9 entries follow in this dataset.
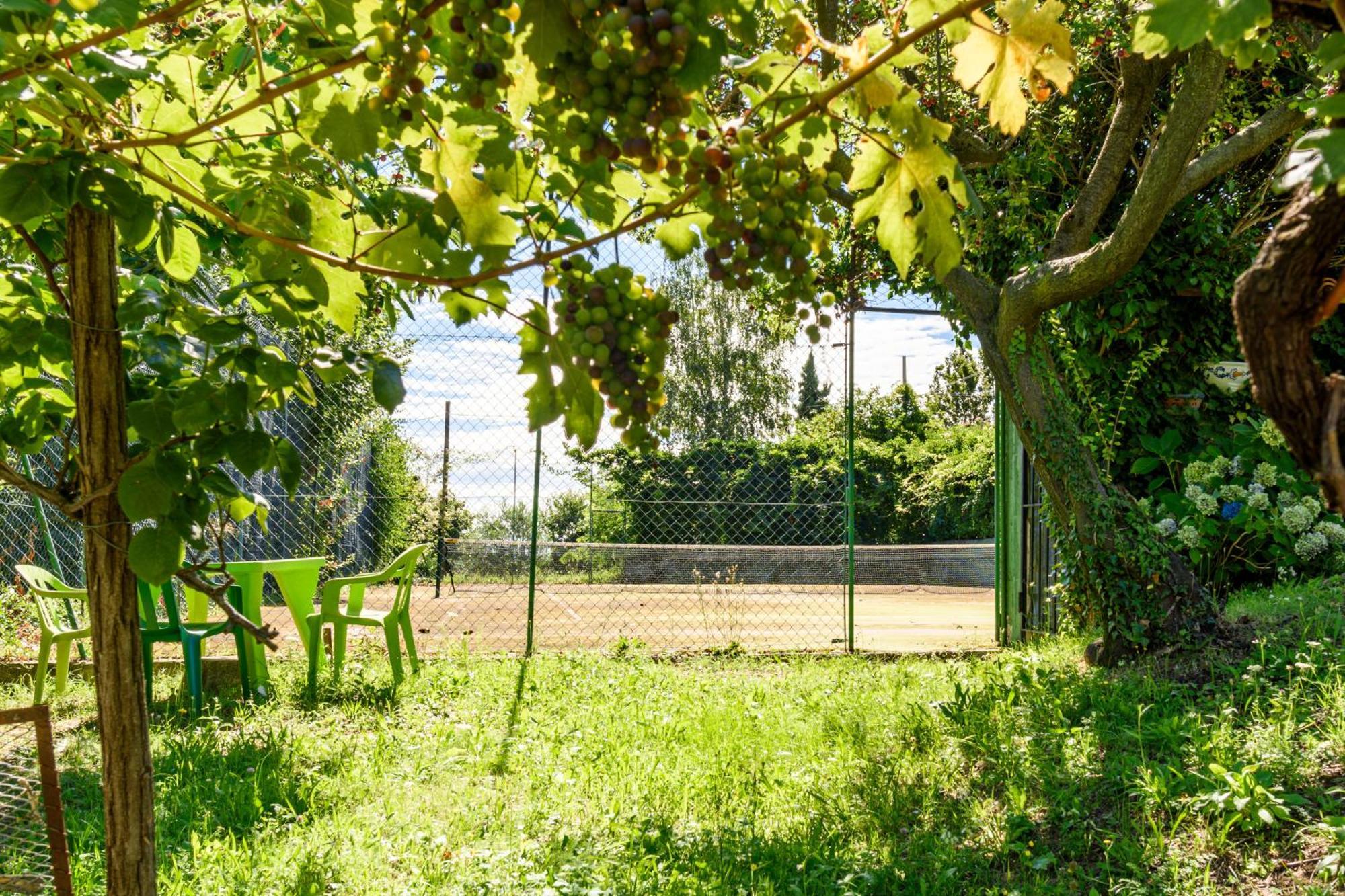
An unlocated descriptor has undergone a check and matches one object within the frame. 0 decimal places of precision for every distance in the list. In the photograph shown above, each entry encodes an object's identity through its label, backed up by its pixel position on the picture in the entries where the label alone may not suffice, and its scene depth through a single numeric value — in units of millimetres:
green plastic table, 5031
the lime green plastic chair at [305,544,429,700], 5129
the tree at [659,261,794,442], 18797
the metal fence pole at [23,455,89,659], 5473
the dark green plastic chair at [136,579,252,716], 4625
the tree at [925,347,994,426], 16797
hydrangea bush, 5746
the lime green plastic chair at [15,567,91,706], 4684
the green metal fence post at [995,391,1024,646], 6512
